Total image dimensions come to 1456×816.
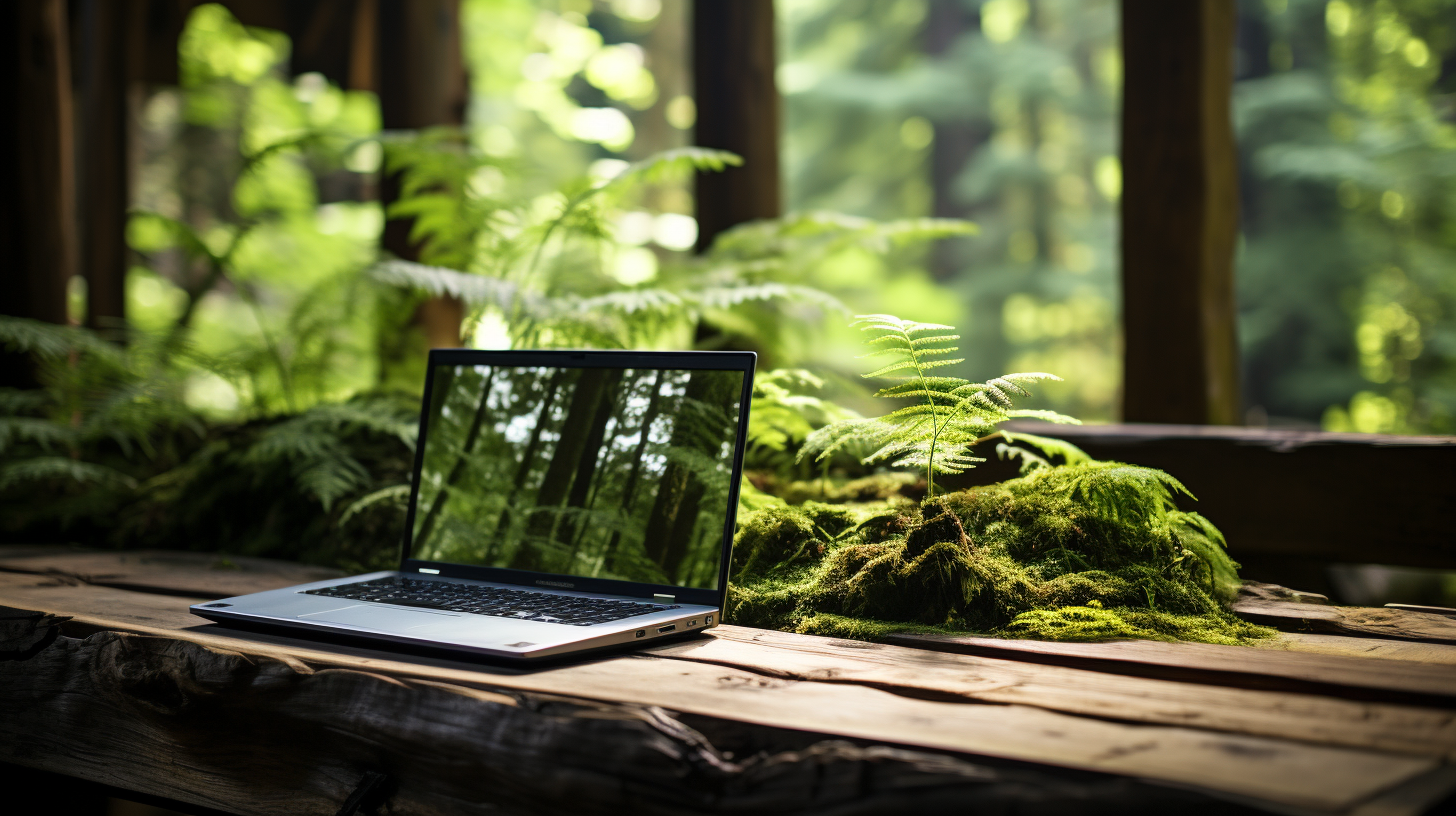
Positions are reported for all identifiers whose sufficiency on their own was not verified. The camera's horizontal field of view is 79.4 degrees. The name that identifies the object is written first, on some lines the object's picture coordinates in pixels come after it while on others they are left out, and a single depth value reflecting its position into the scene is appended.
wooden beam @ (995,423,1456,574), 1.82
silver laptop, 1.49
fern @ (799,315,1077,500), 1.59
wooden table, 0.89
